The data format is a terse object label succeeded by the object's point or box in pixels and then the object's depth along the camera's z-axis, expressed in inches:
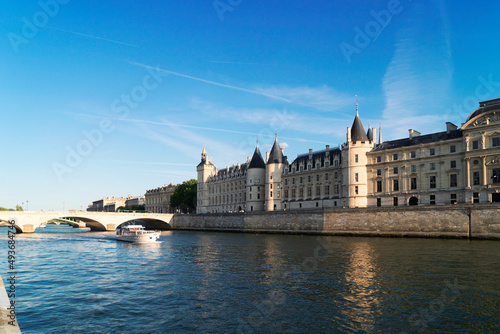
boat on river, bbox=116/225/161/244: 2116.1
